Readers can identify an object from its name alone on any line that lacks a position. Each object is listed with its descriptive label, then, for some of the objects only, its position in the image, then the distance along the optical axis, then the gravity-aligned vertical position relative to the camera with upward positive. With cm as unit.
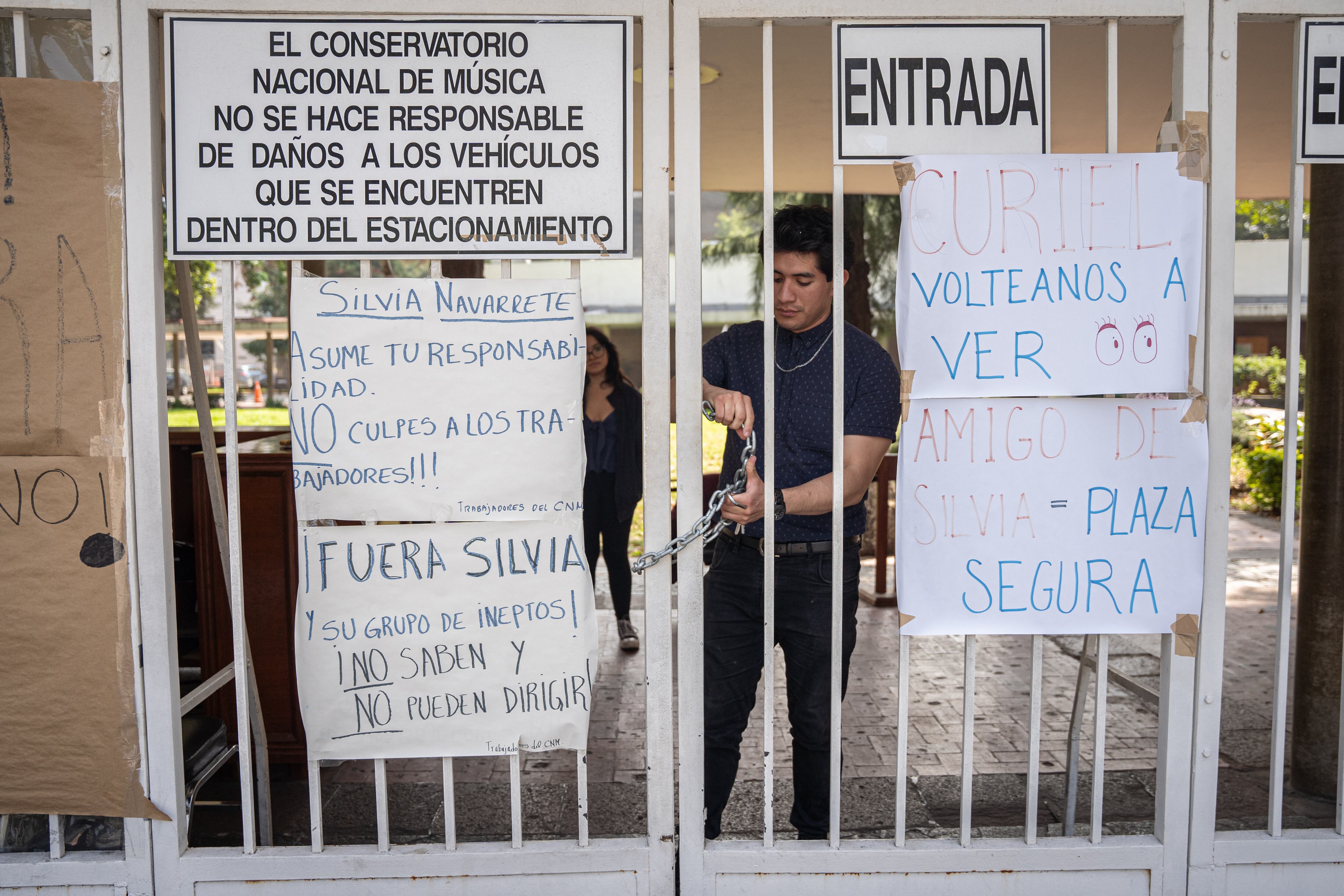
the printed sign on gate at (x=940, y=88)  238 +81
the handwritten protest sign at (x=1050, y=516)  241 -34
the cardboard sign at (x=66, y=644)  238 -66
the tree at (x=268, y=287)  2566 +379
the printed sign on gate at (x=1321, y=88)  240 +82
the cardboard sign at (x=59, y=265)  233 +35
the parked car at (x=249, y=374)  3728 +106
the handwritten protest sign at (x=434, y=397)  238 +0
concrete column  340 -49
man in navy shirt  273 -47
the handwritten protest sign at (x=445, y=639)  242 -67
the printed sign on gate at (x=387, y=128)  235 +71
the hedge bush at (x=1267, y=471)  1010 -93
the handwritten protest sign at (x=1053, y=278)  236 +30
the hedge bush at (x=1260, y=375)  1980 +37
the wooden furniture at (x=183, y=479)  414 -40
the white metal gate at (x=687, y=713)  236 -88
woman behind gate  522 -39
